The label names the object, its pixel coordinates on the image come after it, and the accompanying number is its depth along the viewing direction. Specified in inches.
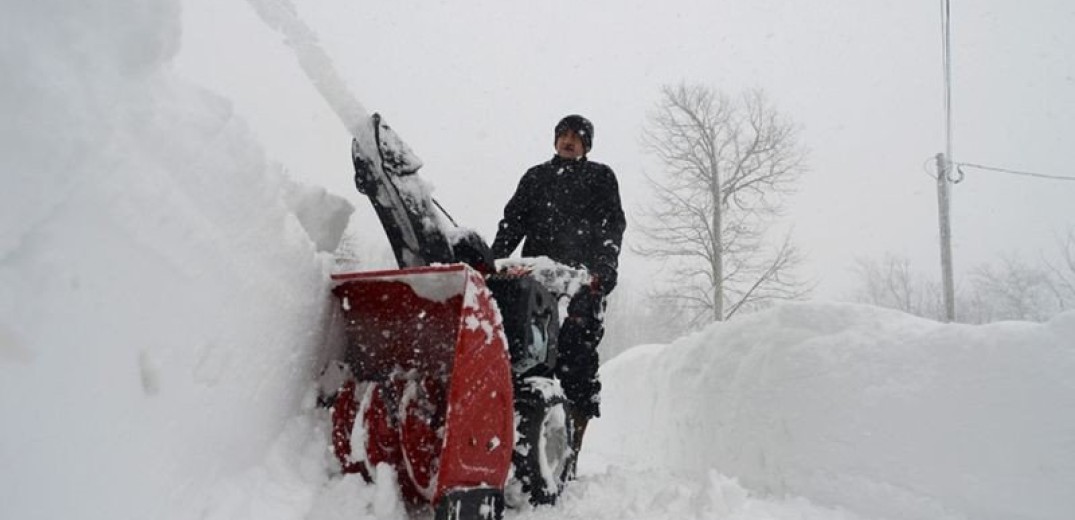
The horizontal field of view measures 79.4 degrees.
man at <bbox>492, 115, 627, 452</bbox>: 145.8
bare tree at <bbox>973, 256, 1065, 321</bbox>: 1556.3
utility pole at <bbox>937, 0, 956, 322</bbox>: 599.8
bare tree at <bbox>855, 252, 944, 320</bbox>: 2191.2
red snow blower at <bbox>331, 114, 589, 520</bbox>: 87.0
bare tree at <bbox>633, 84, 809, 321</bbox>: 829.8
